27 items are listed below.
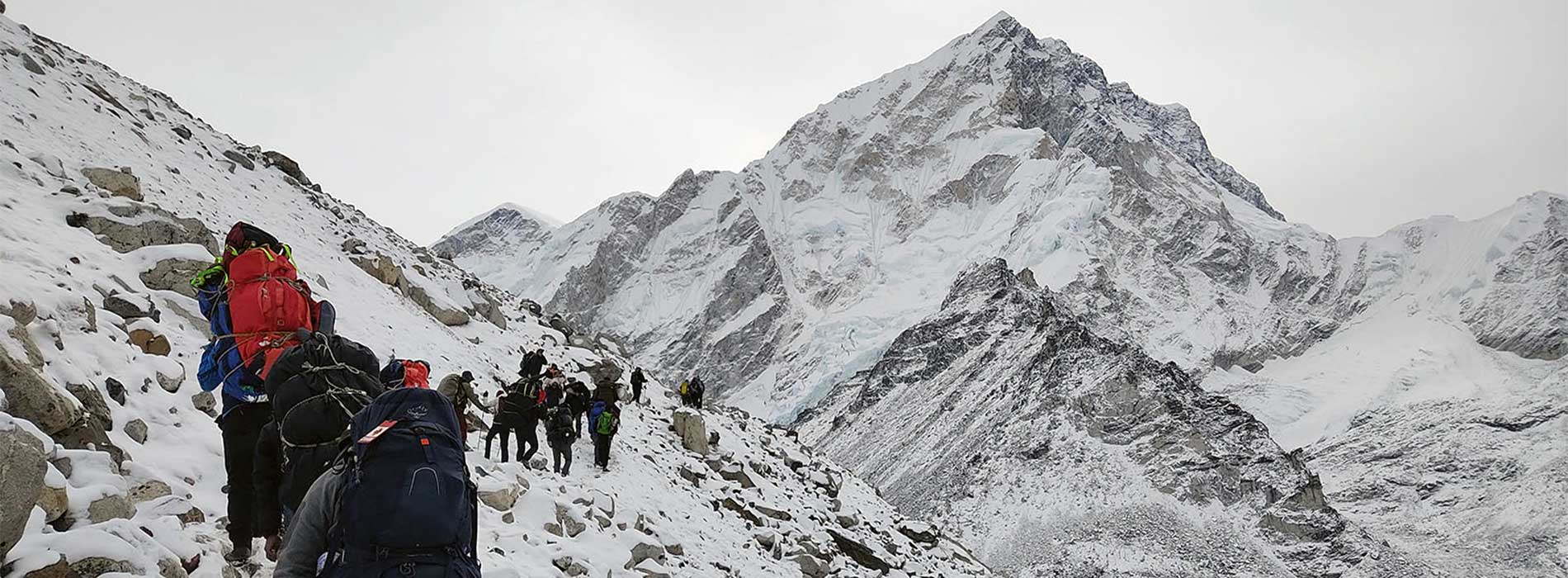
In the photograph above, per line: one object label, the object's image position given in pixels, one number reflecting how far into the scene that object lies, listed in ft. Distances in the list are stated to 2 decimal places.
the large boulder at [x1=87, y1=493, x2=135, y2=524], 18.75
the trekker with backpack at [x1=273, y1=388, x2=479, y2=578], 12.76
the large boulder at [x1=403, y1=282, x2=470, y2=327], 75.05
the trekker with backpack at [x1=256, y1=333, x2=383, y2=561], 18.53
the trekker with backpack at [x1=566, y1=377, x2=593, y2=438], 55.01
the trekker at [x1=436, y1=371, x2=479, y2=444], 40.93
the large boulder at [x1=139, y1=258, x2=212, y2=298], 36.70
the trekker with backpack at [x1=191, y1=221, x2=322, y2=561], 20.85
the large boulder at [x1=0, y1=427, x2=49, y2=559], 15.33
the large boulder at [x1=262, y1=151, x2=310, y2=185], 100.01
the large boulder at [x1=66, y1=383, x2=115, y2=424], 22.70
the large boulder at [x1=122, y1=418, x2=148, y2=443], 24.11
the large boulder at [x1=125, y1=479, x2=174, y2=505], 21.13
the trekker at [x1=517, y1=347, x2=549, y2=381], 50.93
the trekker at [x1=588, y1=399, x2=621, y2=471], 53.57
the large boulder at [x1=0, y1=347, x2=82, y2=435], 18.95
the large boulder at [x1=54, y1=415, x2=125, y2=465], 20.63
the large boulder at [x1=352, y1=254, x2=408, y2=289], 76.02
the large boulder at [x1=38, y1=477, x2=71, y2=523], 17.52
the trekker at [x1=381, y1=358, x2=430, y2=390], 22.24
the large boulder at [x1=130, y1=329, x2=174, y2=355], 29.78
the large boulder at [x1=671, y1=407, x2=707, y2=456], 71.10
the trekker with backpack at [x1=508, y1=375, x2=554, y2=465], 47.37
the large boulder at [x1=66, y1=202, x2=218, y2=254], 38.19
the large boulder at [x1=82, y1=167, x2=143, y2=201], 47.16
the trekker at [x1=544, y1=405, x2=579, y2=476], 49.08
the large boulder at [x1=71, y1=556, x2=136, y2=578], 16.63
